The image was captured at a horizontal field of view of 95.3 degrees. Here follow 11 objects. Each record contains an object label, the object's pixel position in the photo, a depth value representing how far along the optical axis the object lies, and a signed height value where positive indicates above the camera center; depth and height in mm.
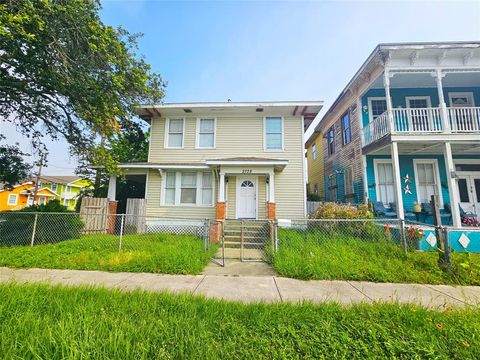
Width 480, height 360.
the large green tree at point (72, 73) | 6316 +4627
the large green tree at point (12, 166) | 10102 +1913
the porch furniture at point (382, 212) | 9453 -37
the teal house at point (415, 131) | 8539 +3382
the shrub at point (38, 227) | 7410 -690
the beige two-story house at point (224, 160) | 10664 +2586
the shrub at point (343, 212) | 8047 -52
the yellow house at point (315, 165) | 16578 +3696
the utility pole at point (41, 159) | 10787 +2331
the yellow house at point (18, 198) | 34531 +1482
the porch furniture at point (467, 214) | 9256 -82
